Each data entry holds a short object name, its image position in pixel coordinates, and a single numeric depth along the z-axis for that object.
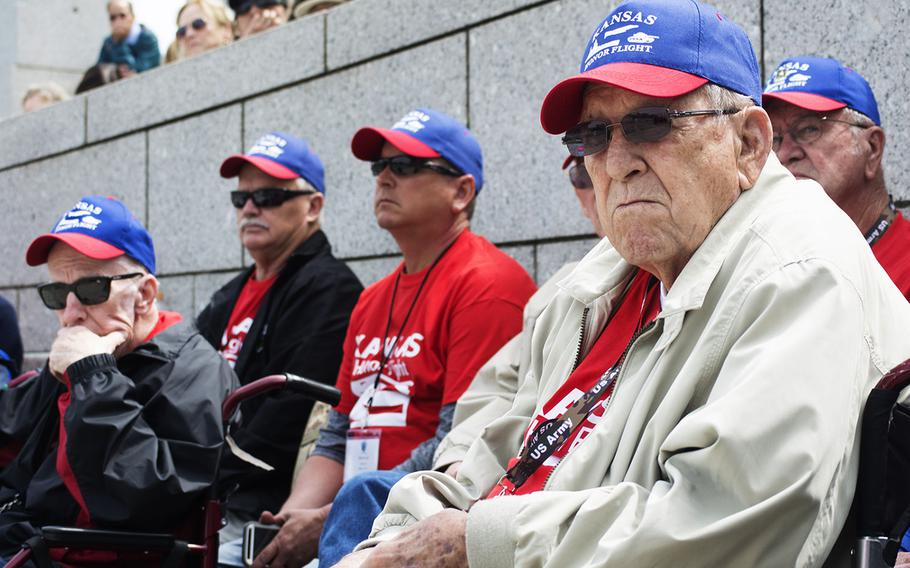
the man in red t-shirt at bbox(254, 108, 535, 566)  4.00
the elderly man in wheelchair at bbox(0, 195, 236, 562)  3.40
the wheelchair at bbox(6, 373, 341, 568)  3.21
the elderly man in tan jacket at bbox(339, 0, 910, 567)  1.80
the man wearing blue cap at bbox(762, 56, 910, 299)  3.49
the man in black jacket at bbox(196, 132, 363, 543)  4.46
